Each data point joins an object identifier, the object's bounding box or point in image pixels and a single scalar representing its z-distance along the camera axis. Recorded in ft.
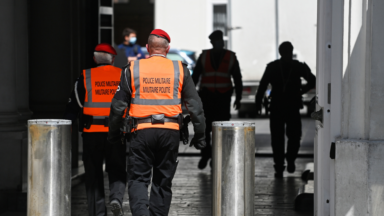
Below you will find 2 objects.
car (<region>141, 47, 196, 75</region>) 125.75
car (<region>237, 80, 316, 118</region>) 116.67
